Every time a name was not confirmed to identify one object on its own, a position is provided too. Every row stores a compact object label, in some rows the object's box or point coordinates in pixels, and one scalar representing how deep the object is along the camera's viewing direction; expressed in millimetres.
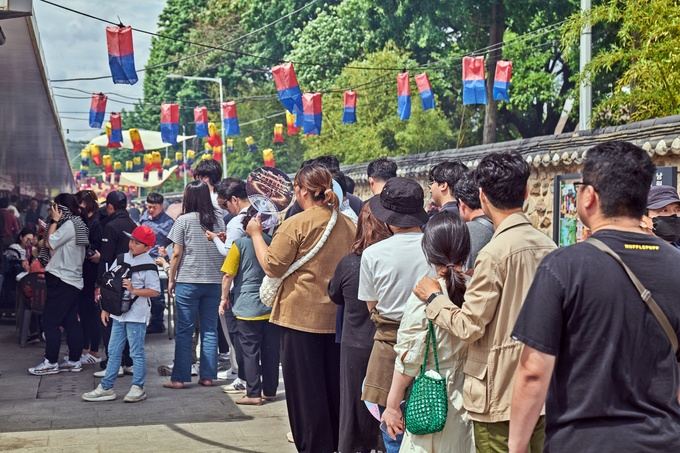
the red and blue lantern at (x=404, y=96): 25922
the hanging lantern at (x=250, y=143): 49406
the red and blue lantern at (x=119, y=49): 17188
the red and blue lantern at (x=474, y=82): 23516
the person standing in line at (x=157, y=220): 10539
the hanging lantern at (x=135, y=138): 37938
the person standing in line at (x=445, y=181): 6086
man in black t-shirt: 2746
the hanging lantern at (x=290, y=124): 34375
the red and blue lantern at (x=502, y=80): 23609
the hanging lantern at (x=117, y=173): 71438
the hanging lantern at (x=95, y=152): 57000
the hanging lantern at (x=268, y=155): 39312
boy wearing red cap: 7668
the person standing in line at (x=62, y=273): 8984
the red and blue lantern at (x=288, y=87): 23062
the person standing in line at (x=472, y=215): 5191
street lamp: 43500
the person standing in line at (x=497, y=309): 3506
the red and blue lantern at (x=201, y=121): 35188
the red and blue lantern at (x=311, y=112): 26688
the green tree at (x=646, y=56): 11844
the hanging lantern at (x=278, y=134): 40562
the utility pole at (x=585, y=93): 17016
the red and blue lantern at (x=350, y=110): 28703
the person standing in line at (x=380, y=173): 7214
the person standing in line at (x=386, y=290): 4477
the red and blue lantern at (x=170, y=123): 30953
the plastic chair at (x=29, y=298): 10445
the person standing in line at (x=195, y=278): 8109
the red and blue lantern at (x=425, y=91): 25734
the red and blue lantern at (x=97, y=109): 26919
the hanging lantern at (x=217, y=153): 50625
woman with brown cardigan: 5602
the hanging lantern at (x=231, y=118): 33281
